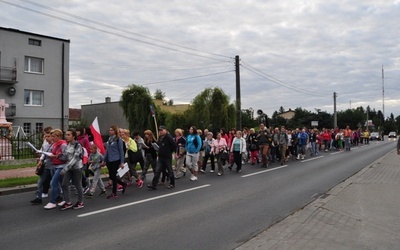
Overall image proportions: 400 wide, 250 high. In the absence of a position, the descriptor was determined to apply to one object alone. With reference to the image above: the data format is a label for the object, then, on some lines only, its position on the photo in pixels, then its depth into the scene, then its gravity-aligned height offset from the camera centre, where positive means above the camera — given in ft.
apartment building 103.13 +16.04
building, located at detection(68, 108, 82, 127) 222.89 +12.89
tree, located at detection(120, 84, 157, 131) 130.11 +9.59
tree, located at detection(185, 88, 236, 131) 113.91 +7.08
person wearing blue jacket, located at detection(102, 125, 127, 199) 29.60 -1.73
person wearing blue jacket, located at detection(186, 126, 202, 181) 40.78 -1.92
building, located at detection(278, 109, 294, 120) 502.79 +26.20
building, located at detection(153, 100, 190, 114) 174.09 +13.38
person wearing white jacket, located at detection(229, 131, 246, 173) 47.26 -1.91
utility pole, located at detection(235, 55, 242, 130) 88.15 +10.45
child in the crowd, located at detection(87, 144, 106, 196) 30.07 -2.52
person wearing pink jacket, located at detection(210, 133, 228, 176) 45.22 -1.83
